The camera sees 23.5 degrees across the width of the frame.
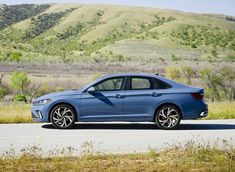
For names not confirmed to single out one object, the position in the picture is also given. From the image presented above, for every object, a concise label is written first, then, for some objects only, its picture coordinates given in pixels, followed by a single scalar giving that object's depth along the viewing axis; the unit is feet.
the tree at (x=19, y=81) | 108.78
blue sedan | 48.73
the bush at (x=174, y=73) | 125.96
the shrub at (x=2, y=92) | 103.99
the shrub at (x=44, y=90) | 109.50
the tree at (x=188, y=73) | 122.11
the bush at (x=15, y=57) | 219.92
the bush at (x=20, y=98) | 95.42
